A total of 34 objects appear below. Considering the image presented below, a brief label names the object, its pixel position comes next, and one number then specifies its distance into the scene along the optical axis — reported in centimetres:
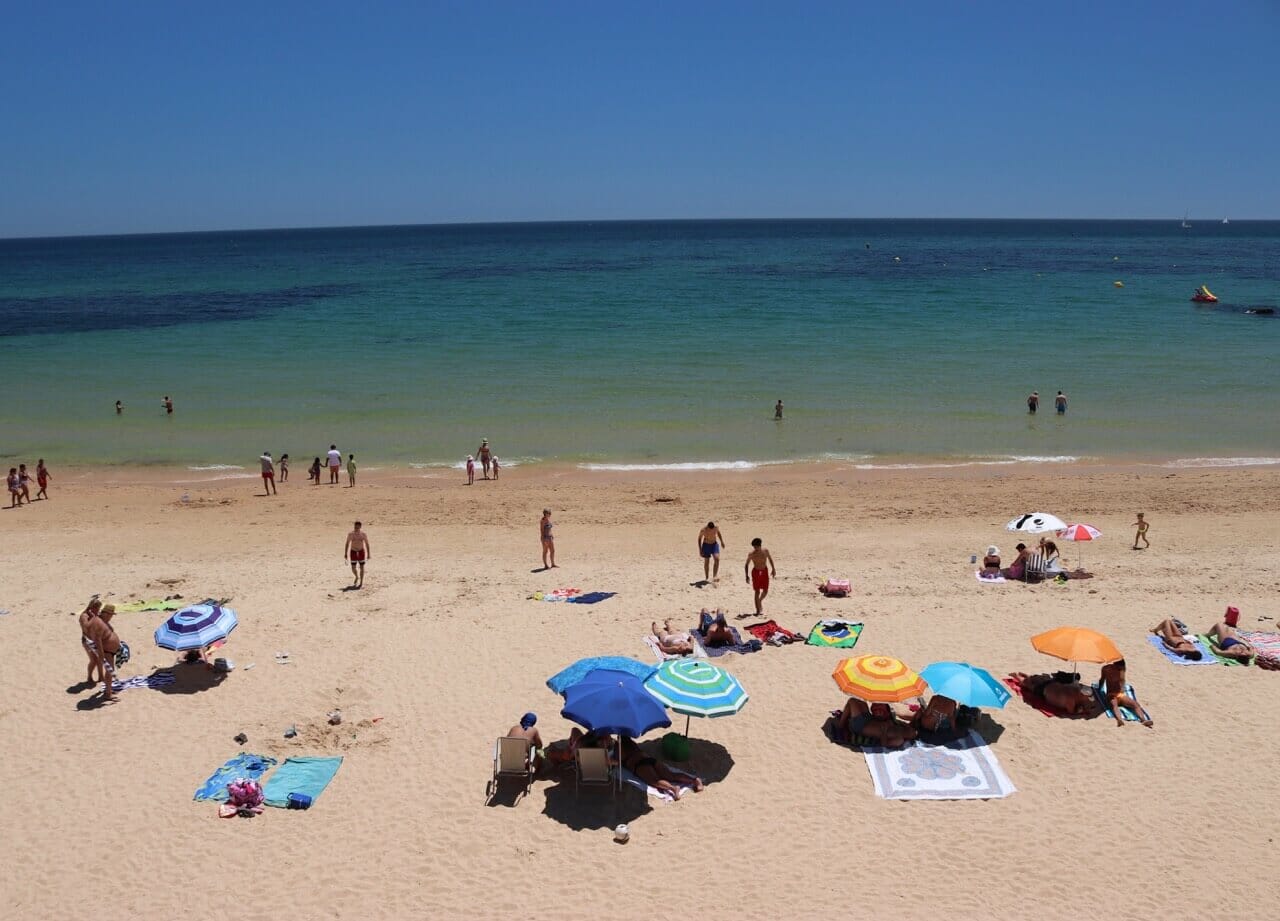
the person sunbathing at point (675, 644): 1241
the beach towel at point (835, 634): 1266
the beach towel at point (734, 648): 1245
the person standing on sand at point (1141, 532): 1689
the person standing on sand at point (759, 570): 1345
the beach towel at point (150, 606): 1416
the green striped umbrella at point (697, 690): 948
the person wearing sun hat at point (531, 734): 958
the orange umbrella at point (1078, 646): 1061
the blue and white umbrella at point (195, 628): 1130
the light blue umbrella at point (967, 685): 988
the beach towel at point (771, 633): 1280
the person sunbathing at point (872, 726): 1015
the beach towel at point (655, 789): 935
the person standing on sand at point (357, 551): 1519
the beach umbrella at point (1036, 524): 1545
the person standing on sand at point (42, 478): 2266
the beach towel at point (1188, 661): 1199
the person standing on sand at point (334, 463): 2384
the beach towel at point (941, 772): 936
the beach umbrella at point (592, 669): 998
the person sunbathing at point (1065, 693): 1078
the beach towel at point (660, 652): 1238
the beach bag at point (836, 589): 1454
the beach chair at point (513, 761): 944
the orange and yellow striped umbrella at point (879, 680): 989
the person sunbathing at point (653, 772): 948
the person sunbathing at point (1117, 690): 1080
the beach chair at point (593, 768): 926
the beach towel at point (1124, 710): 1068
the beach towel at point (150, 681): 1157
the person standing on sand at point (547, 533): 1598
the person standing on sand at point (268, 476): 2282
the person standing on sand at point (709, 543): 1493
